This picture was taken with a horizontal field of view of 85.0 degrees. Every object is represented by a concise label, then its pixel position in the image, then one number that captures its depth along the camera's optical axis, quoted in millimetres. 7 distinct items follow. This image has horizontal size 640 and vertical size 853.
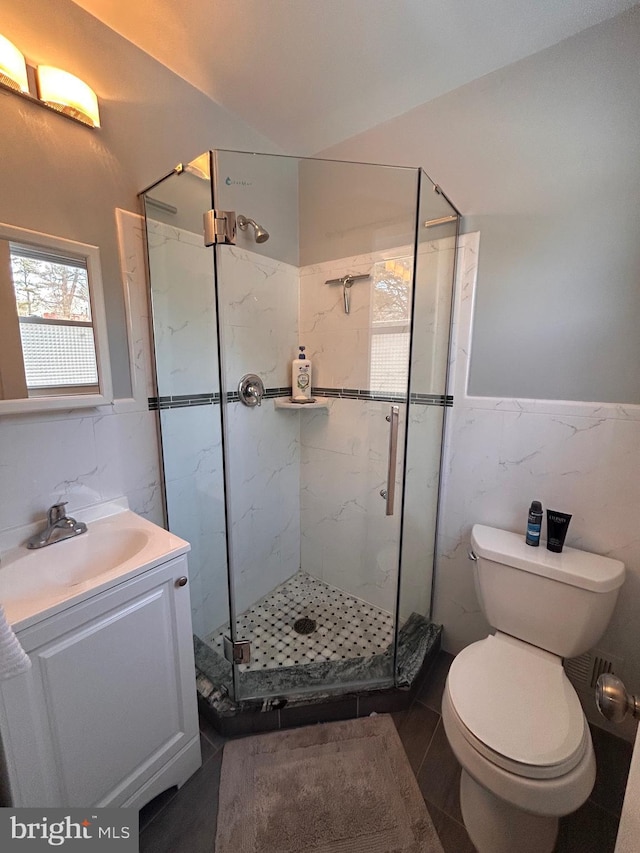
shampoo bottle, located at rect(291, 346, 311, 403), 2070
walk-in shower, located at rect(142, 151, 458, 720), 1538
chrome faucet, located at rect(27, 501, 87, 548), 1169
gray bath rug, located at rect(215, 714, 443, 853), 1100
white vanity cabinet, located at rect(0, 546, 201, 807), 859
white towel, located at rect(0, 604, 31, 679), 684
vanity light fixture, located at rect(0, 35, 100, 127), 1011
